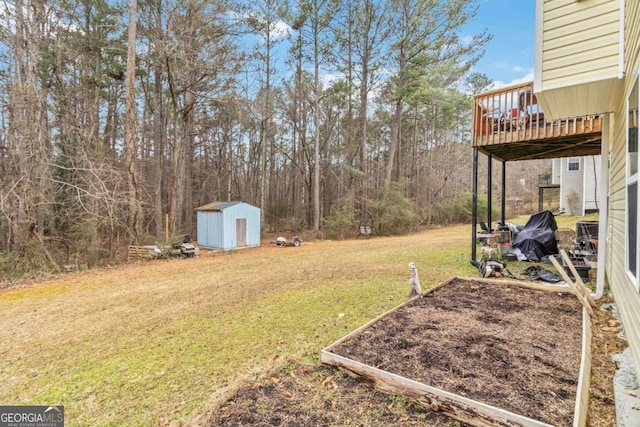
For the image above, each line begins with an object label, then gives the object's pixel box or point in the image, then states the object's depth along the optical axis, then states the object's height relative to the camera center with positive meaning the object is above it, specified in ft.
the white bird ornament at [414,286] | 14.29 -3.70
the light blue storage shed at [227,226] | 36.50 -2.49
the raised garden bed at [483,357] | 6.53 -4.19
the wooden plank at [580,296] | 12.16 -3.59
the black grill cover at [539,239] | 23.03 -2.53
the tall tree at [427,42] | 44.78 +24.48
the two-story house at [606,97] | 8.25 +4.10
